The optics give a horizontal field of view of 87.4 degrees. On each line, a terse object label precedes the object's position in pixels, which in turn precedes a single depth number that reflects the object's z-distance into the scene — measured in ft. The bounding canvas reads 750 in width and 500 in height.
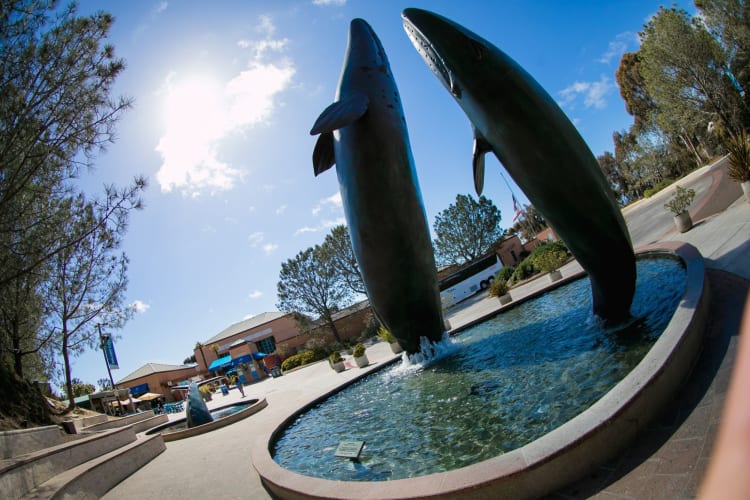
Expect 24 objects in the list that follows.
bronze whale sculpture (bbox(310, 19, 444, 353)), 25.70
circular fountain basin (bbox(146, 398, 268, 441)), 37.10
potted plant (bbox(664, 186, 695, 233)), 39.88
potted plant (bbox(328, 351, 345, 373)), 56.59
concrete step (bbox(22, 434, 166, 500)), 20.53
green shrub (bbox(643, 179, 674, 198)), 126.41
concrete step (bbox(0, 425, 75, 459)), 24.80
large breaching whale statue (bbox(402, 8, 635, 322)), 17.75
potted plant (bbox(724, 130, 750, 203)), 34.37
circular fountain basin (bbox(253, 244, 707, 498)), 10.25
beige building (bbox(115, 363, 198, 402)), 144.87
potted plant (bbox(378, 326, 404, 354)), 44.98
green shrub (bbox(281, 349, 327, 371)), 102.58
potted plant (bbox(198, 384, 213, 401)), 88.78
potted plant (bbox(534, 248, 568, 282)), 48.11
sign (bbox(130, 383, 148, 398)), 142.92
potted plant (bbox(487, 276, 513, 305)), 49.21
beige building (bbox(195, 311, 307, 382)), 132.77
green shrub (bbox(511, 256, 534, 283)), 76.23
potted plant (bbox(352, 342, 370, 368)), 51.42
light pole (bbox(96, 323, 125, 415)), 57.82
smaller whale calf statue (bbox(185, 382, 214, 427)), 39.59
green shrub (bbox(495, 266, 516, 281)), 86.28
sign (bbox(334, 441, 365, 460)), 15.17
